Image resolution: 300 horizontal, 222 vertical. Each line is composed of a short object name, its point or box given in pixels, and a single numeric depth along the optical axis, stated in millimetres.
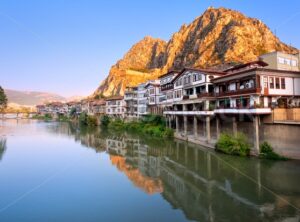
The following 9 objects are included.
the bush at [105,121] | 85969
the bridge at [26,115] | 181362
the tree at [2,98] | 111081
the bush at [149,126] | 50688
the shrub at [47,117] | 158425
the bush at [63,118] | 139725
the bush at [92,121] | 89938
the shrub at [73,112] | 137200
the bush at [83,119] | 96844
